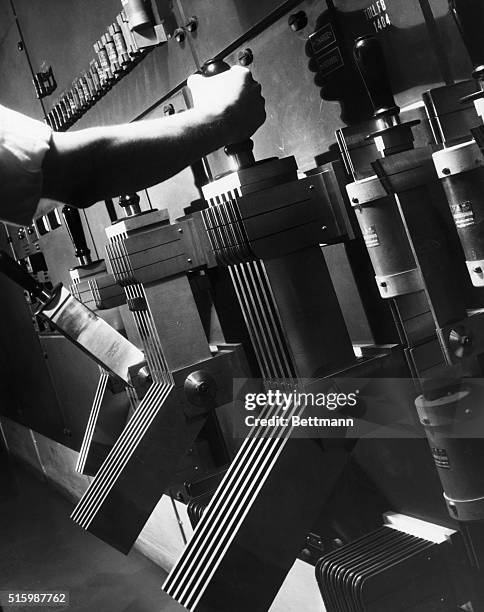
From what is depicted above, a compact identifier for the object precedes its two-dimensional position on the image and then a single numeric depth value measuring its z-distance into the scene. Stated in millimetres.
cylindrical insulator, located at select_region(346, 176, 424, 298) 1604
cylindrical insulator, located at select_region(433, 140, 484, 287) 1377
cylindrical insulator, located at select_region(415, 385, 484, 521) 1521
